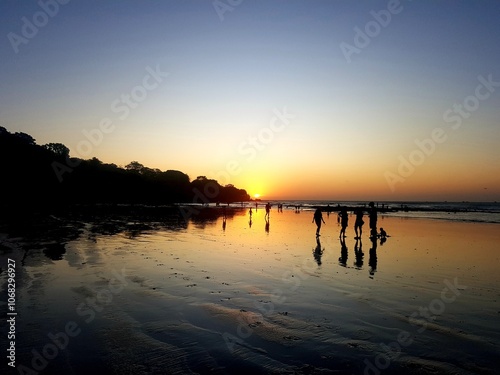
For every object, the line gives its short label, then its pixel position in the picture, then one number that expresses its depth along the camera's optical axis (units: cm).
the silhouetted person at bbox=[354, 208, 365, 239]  2911
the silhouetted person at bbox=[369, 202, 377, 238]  2858
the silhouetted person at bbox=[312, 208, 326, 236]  3278
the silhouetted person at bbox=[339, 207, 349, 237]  3047
